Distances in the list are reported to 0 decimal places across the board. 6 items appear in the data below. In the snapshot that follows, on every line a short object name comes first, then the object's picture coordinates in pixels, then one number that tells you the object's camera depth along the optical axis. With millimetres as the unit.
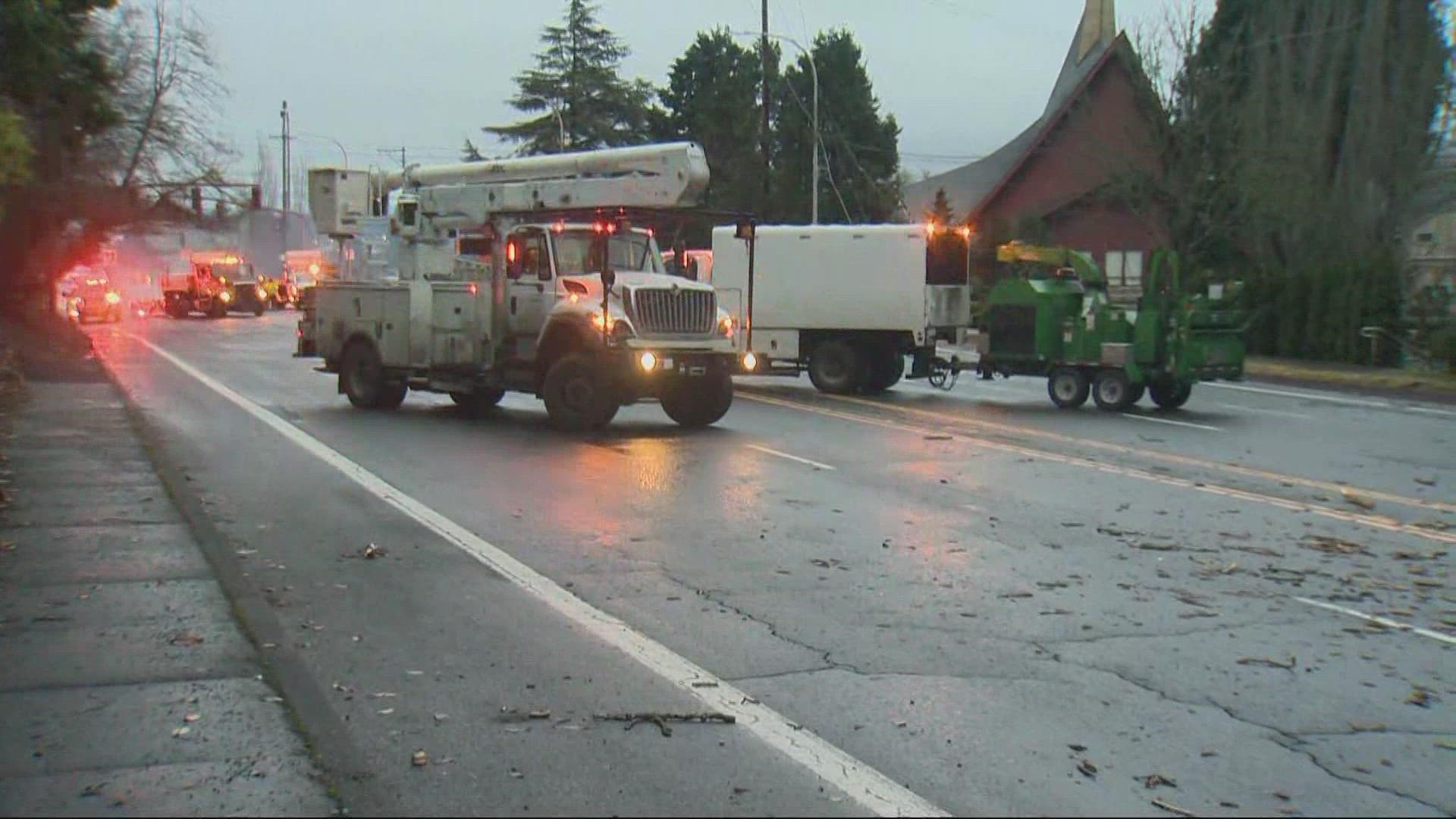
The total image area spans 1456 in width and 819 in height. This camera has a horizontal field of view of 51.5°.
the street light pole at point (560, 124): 65688
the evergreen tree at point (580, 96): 74625
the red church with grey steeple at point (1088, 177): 44688
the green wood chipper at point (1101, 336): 23797
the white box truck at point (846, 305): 26703
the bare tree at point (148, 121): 45969
